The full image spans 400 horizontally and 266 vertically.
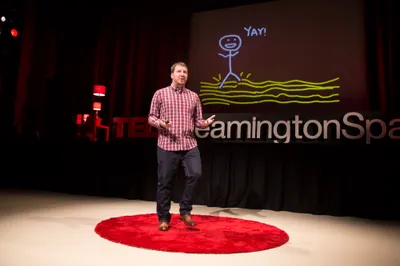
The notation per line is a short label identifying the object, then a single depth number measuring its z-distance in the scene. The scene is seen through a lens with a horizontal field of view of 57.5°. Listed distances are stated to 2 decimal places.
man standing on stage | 2.85
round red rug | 2.30
